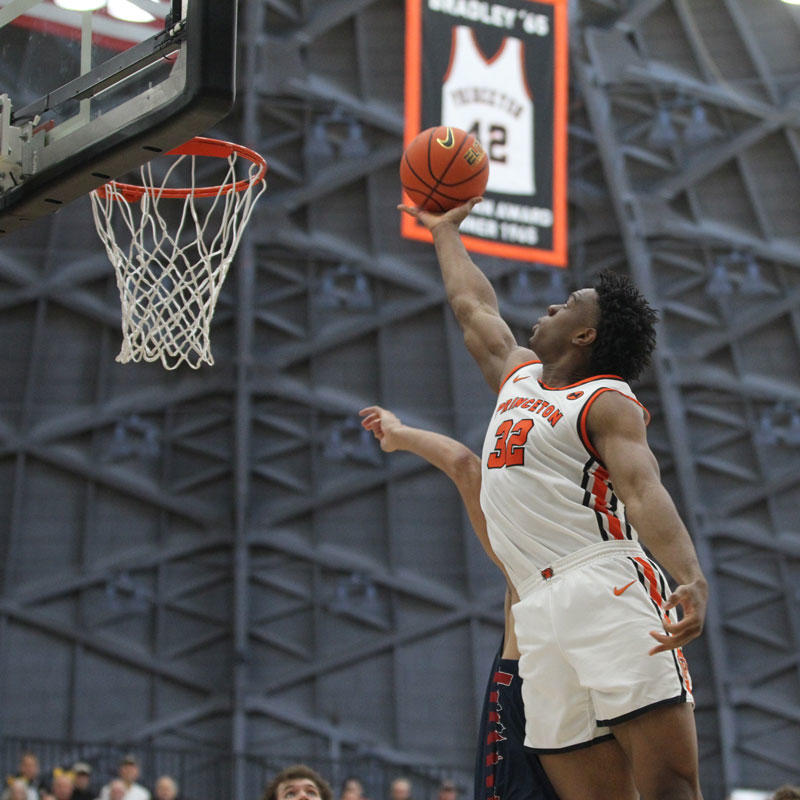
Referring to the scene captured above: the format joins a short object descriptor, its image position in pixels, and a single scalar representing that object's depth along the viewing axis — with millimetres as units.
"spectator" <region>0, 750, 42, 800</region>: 13367
